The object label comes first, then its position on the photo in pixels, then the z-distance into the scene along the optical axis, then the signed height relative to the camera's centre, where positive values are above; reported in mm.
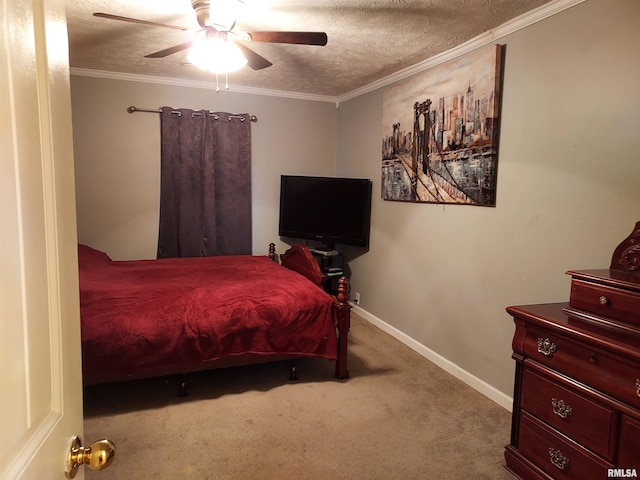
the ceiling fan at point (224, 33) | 2184 +879
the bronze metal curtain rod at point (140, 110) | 4195 +804
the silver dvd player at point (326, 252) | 4637 -636
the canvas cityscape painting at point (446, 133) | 2822 +485
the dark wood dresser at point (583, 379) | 1576 -742
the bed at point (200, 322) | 2521 -827
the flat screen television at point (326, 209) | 4398 -164
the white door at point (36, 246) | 551 -88
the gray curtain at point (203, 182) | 4348 +103
